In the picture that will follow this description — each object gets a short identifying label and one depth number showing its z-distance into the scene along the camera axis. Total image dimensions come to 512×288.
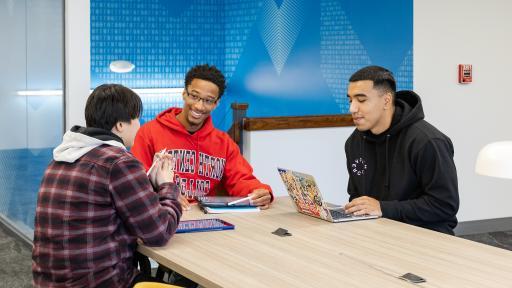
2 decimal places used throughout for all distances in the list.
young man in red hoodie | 3.65
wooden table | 2.27
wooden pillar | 5.27
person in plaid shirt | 2.55
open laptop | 3.12
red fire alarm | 6.18
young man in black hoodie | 3.23
